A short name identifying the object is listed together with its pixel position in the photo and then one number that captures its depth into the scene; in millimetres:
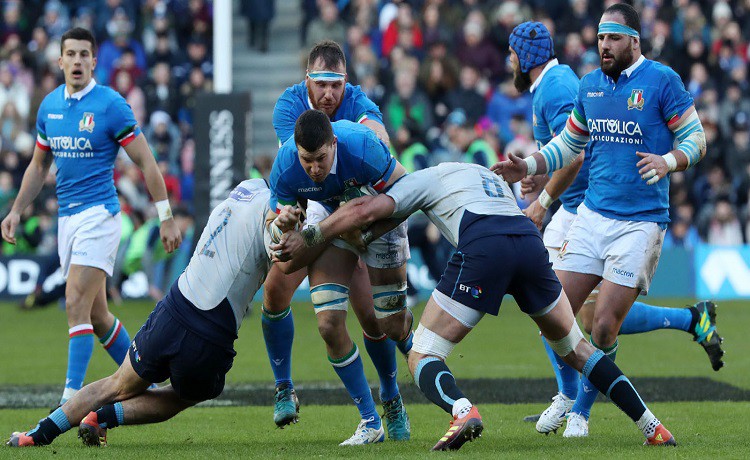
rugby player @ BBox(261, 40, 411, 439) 17281
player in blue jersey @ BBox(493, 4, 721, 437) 16719
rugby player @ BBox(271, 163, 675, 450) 14687
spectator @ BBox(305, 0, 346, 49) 47156
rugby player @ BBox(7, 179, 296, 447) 15344
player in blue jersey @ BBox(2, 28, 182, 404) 19844
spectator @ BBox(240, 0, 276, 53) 49031
